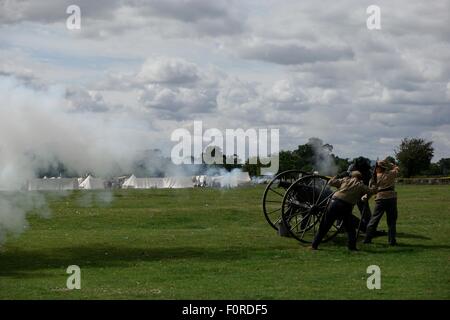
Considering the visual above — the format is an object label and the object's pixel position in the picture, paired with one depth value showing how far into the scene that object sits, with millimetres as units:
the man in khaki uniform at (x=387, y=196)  18547
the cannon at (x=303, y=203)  19500
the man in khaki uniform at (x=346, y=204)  17609
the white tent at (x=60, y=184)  49312
